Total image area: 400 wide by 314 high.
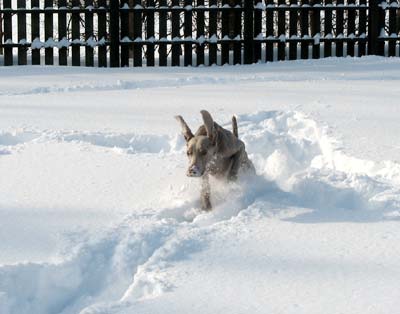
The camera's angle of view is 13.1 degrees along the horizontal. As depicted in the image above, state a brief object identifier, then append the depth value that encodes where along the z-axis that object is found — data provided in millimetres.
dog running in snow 10712
